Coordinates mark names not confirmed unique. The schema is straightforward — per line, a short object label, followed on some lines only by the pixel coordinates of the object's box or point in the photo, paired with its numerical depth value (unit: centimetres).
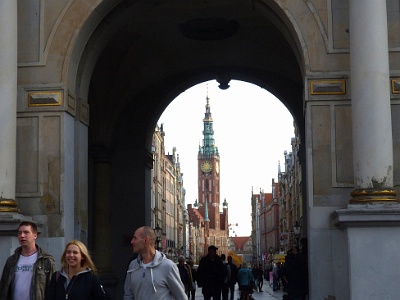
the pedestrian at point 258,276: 4728
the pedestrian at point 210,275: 2086
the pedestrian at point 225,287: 2421
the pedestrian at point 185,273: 2398
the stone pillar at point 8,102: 1490
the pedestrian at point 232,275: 2924
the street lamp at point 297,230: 3376
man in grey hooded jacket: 802
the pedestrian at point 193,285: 2744
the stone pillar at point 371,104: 1441
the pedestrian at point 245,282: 2848
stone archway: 2327
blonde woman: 783
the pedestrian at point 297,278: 1608
